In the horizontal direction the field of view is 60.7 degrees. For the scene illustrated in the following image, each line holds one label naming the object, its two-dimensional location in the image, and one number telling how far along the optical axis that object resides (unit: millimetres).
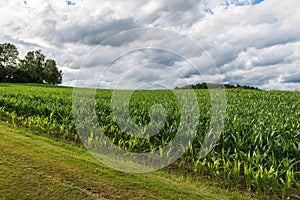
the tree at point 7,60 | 57375
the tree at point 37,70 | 60719
